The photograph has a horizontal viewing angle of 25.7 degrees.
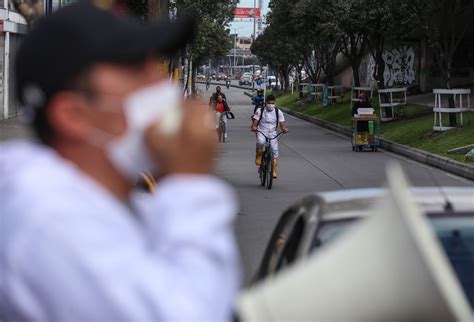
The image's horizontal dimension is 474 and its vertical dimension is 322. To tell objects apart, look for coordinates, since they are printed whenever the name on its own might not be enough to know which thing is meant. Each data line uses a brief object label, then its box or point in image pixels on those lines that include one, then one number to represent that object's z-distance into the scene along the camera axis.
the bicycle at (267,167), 18.52
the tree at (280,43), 51.50
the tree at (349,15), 36.78
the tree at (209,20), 34.00
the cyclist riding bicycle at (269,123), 19.00
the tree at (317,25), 38.41
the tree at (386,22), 34.34
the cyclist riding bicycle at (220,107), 30.81
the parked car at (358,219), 4.54
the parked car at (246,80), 123.72
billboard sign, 153.00
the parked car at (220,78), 150.98
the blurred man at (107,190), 1.84
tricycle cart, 29.20
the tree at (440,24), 28.62
